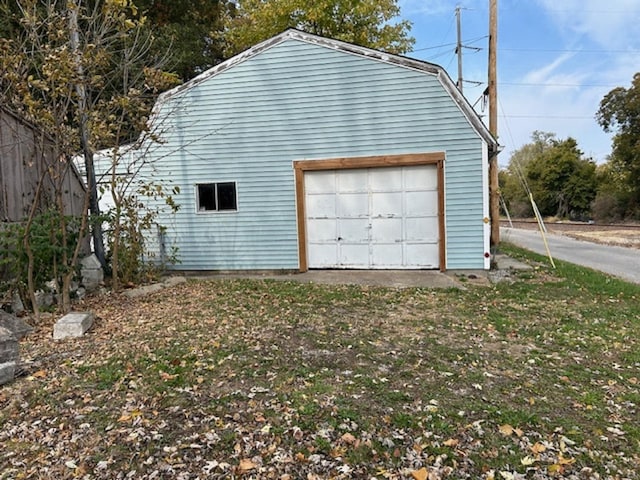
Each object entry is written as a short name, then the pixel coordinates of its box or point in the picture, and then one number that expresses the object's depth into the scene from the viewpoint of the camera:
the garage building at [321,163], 8.52
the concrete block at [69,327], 4.80
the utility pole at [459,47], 22.27
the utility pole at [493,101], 12.68
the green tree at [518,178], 40.97
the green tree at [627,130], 26.41
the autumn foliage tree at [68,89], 5.03
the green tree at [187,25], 14.05
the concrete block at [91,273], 7.44
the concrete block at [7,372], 3.59
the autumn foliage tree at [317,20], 19.03
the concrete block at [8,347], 3.77
